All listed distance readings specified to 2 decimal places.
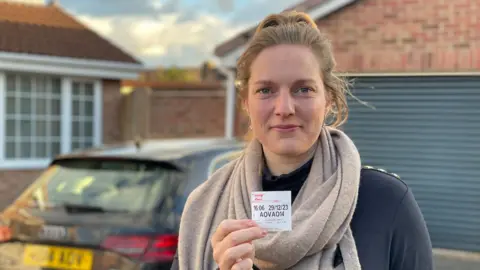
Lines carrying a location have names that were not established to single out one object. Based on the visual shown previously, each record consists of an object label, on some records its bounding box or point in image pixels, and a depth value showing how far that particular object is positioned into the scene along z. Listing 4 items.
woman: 1.59
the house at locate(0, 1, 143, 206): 10.30
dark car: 3.85
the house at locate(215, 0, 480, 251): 4.46
